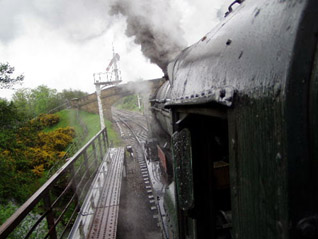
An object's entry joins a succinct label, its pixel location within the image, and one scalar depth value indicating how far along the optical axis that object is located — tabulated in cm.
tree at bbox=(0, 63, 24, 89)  1001
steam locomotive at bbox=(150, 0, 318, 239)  63
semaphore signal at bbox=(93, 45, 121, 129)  1959
